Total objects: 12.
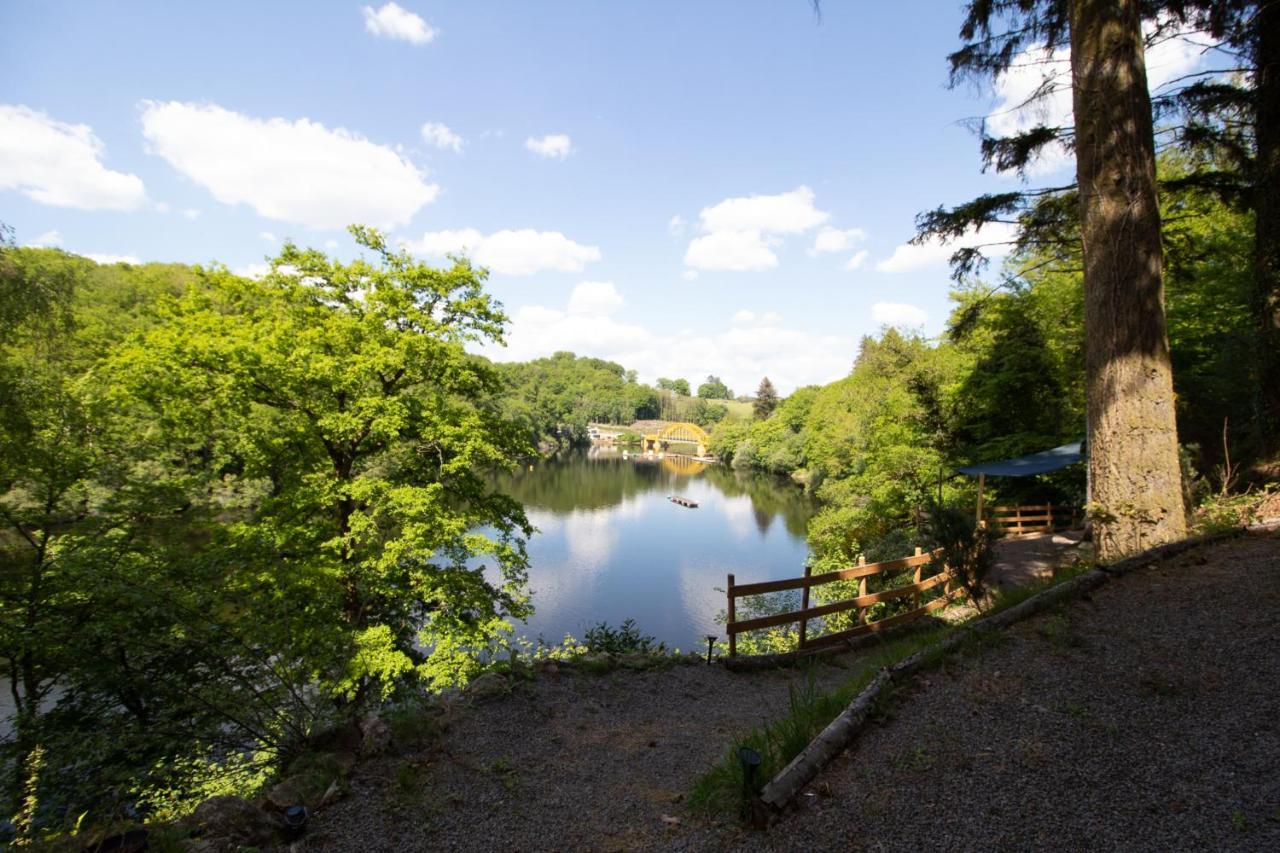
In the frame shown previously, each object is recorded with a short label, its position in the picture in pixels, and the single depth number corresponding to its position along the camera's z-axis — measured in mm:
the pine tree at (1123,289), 5965
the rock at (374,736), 3959
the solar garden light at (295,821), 3070
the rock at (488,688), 5133
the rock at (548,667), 5879
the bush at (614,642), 7816
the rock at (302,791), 3344
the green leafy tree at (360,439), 8703
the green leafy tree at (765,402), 87625
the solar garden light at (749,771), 2865
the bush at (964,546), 7035
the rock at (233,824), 2906
